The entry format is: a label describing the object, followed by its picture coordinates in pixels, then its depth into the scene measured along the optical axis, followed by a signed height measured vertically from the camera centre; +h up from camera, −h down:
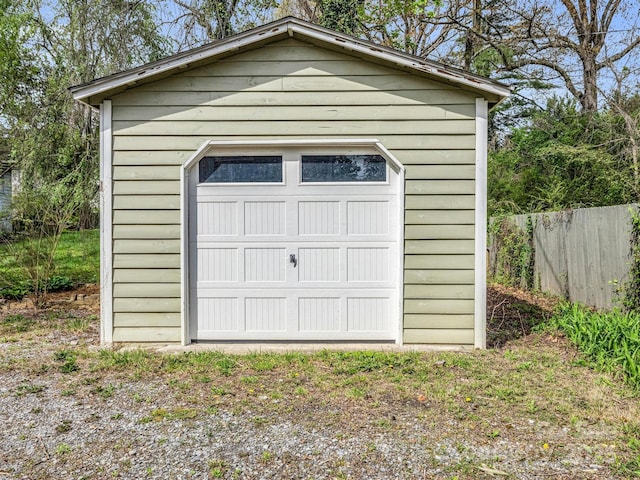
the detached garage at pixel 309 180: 4.96 +0.61
